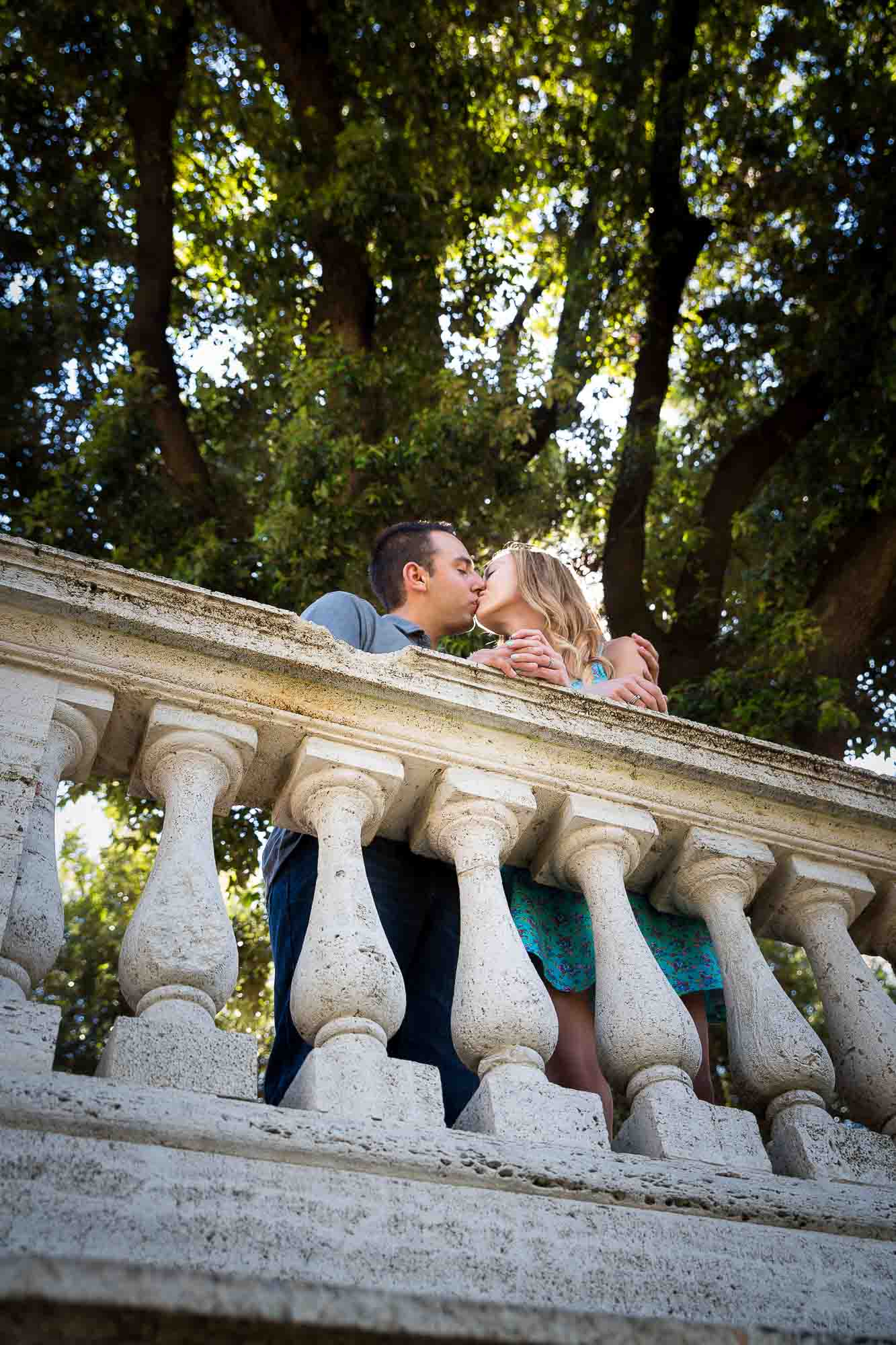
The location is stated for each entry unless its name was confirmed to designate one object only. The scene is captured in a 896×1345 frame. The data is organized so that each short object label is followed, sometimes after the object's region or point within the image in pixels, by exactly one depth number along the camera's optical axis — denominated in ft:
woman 10.52
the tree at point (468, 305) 27.43
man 10.36
